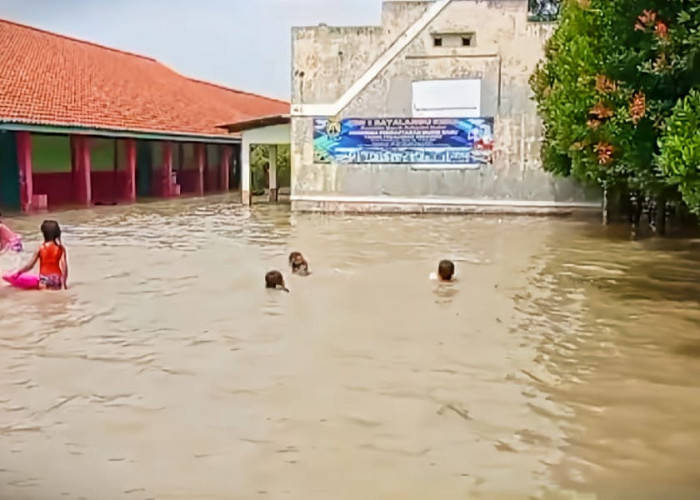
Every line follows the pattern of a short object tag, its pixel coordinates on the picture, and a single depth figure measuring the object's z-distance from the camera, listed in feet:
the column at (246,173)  91.97
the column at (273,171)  106.42
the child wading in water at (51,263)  35.24
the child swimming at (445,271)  38.52
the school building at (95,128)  79.51
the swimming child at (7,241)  41.93
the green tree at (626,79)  29.94
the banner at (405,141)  78.84
